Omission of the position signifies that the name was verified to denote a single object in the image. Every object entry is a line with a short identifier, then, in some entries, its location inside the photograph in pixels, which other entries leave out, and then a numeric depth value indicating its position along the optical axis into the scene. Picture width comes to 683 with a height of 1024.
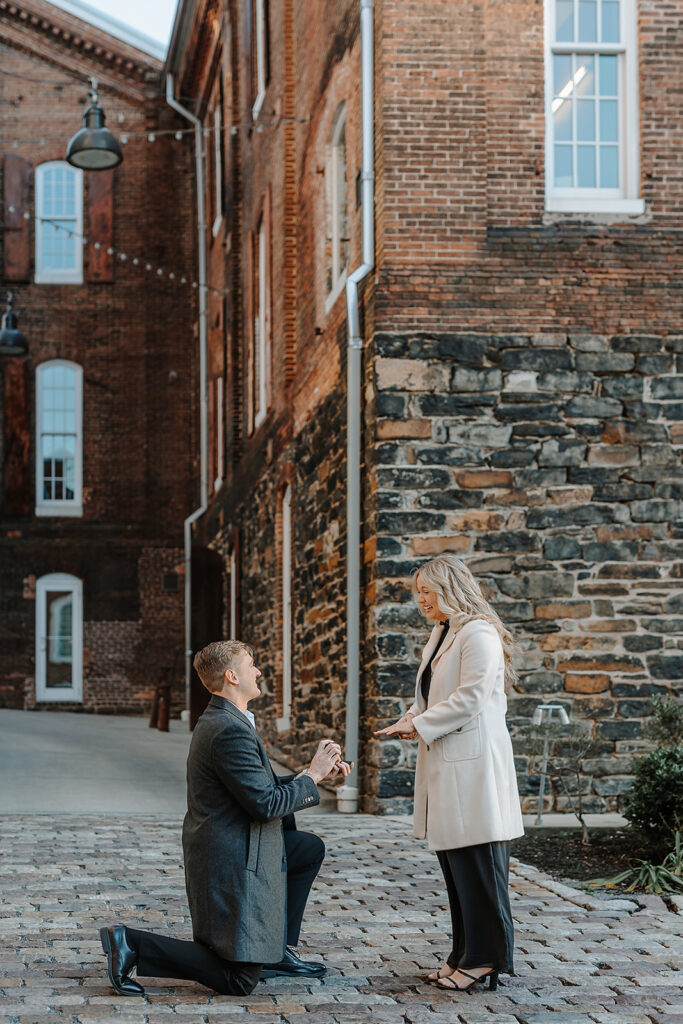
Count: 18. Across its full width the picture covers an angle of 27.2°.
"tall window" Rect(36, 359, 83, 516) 26.75
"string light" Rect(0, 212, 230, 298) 27.09
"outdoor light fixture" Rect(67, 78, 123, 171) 15.91
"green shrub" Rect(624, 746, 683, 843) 8.25
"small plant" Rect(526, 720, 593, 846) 10.98
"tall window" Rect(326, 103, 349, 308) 13.64
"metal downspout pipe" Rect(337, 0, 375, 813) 11.53
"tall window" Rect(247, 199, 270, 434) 17.91
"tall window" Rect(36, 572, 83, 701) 26.08
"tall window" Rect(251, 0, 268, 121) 17.88
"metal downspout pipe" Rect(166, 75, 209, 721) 24.36
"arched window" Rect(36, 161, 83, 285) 27.23
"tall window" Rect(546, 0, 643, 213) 11.84
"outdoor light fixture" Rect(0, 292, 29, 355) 23.47
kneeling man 5.01
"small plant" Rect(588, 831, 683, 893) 7.77
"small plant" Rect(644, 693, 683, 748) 9.34
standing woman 5.23
